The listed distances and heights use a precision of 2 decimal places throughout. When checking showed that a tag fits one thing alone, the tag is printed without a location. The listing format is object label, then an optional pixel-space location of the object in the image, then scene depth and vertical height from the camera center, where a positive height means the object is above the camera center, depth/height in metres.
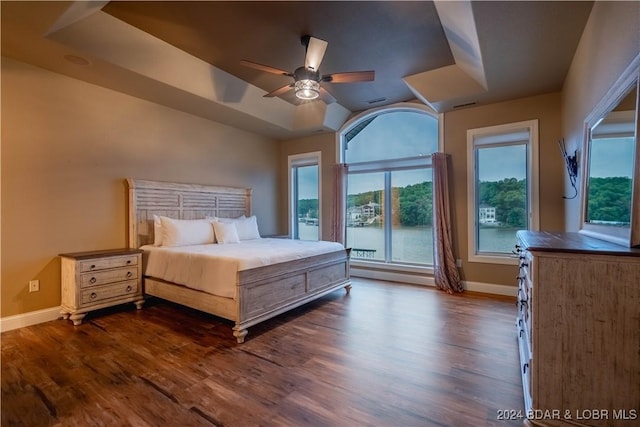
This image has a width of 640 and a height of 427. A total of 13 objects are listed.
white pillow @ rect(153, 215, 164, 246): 3.85 -0.20
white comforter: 2.81 -0.47
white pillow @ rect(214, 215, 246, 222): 4.57 -0.06
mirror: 1.54 +0.28
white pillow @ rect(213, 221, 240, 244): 4.25 -0.25
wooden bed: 2.81 -0.66
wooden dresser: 1.38 -0.61
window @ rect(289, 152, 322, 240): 5.95 +0.40
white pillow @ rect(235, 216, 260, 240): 4.68 -0.22
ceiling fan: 2.92 +1.47
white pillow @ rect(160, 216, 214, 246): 3.82 -0.22
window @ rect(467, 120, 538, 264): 4.07 +0.36
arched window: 4.88 +0.51
